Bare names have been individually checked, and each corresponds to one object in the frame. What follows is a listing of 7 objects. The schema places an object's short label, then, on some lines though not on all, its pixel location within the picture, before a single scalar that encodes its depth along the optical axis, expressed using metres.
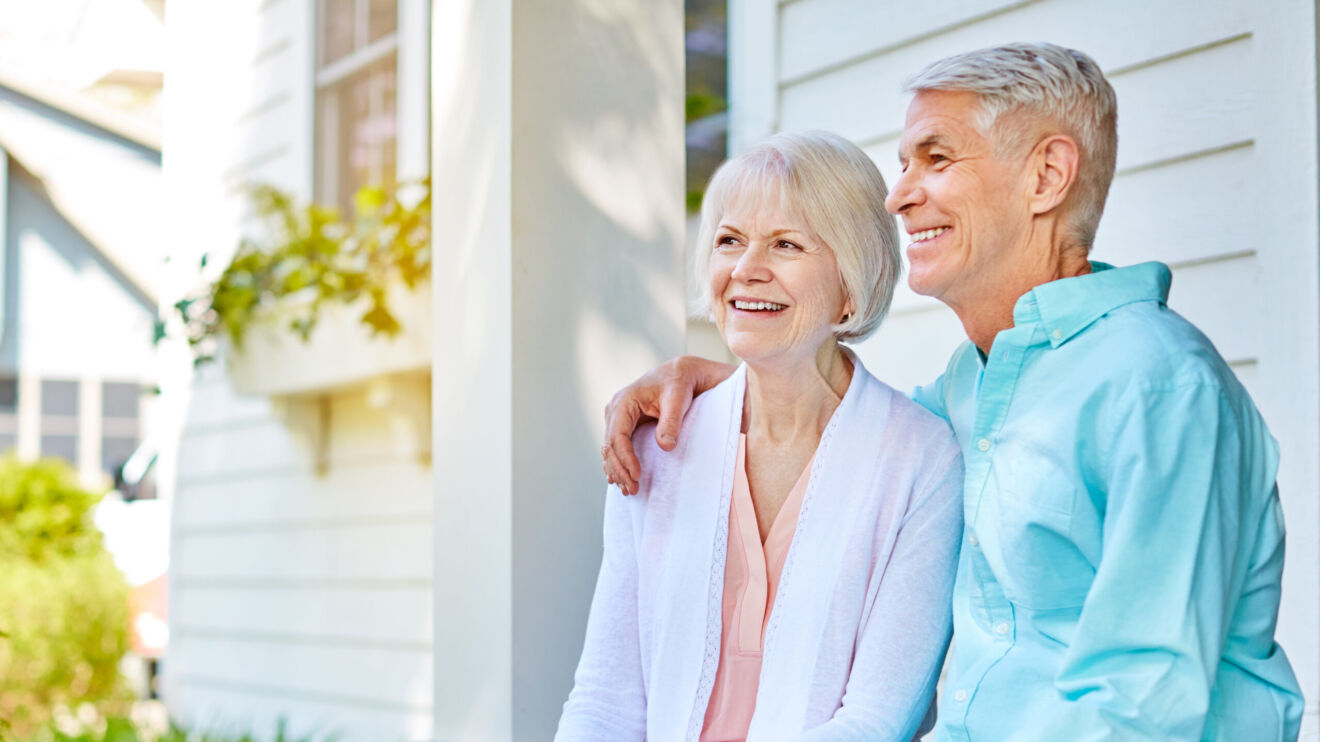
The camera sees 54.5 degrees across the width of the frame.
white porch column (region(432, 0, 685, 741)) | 1.90
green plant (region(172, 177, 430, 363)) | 3.86
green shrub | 7.55
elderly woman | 1.61
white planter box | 3.87
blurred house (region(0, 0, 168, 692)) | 11.65
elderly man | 1.20
